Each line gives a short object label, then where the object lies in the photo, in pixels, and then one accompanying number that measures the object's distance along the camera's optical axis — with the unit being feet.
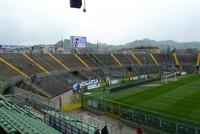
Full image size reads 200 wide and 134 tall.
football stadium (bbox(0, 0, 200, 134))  29.40
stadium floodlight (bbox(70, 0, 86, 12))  15.98
